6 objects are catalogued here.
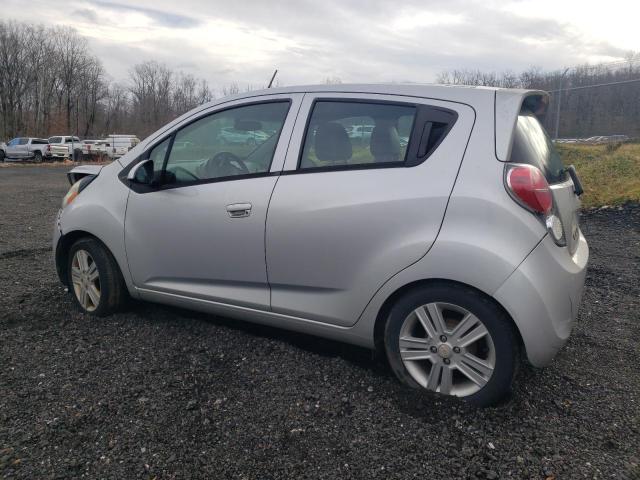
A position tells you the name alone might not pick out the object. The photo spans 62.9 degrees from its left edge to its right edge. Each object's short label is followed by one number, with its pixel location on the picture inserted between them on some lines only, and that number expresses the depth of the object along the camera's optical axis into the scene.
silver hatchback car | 2.58
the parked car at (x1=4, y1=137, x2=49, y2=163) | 33.50
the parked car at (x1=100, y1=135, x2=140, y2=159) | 35.09
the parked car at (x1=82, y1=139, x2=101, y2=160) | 34.66
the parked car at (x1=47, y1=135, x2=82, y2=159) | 33.53
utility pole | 16.08
